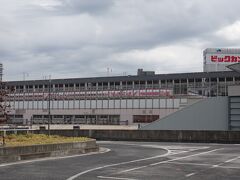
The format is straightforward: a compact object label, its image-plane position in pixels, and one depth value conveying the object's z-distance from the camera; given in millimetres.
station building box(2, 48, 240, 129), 97312
